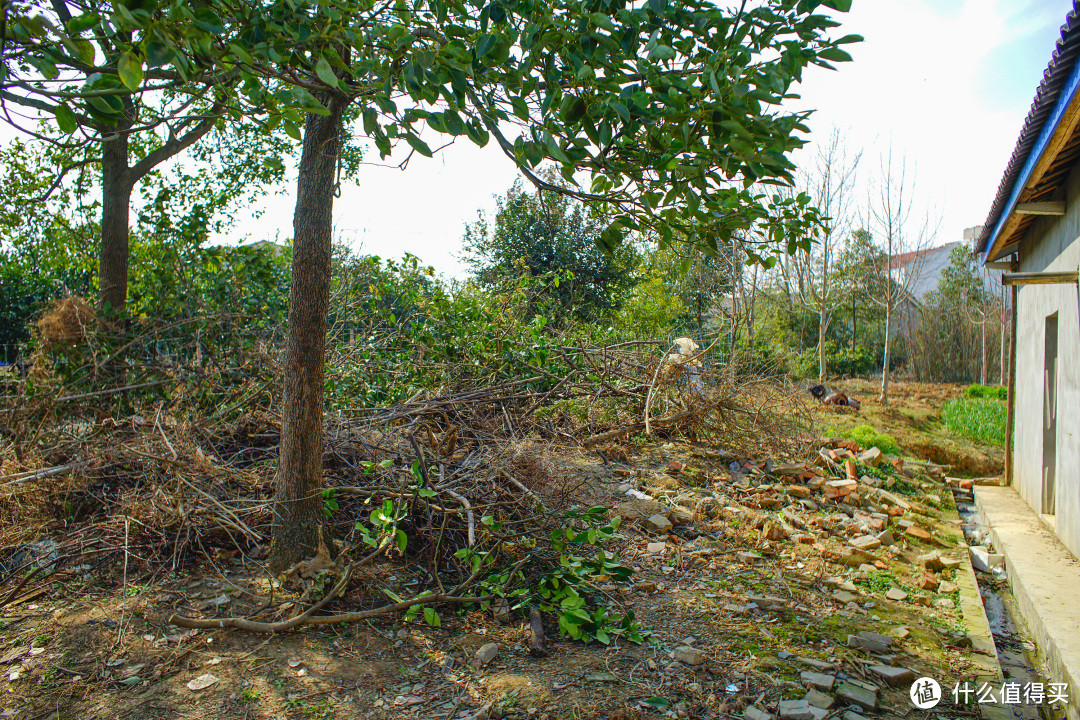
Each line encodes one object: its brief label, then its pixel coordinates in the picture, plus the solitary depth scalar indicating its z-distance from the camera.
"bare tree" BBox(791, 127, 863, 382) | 16.91
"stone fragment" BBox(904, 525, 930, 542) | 5.89
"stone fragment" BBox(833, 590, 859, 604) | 4.36
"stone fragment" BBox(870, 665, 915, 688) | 3.24
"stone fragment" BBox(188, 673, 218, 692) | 2.70
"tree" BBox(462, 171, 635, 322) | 14.70
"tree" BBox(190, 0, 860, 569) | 2.08
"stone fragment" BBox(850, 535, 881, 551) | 5.40
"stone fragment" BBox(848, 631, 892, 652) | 3.59
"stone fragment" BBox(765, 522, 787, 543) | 5.29
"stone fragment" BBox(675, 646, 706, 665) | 3.29
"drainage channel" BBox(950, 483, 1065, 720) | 3.36
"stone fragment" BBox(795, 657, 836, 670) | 3.30
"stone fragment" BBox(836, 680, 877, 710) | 2.99
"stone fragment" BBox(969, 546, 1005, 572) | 5.55
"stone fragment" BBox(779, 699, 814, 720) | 2.83
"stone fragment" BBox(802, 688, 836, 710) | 2.93
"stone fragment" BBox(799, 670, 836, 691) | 3.08
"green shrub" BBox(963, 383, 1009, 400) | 15.28
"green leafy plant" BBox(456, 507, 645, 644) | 3.38
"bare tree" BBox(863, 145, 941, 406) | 16.00
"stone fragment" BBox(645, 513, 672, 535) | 5.23
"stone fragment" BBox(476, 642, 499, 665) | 3.11
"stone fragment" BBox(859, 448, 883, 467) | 8.03
